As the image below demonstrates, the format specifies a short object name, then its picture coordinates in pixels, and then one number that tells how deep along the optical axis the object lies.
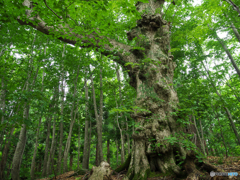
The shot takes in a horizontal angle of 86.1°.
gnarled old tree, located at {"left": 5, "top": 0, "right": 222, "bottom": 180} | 3.36
